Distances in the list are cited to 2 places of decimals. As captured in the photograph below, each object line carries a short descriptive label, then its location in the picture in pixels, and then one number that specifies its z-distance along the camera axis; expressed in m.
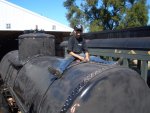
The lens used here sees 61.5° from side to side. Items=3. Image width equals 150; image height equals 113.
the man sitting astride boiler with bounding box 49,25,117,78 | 2.04
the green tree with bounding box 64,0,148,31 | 17.63
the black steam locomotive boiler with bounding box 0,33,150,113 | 1.59
